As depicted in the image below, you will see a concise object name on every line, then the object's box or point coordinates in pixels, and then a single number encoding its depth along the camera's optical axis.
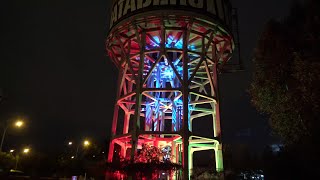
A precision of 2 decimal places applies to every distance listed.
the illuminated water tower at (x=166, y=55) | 16.08
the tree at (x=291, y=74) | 11.36
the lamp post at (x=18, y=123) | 18.82
